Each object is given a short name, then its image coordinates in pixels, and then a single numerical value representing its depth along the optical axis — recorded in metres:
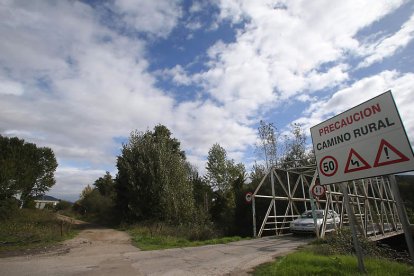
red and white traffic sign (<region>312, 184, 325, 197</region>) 12.75
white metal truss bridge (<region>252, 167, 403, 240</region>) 15.09
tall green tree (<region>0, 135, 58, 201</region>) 27.78
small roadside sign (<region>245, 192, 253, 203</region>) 17.01
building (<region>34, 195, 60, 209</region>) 45.50
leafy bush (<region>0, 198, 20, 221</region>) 24.39
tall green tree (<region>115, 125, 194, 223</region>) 23.36
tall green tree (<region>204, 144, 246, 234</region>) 48.26
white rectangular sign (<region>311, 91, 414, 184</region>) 5.48
